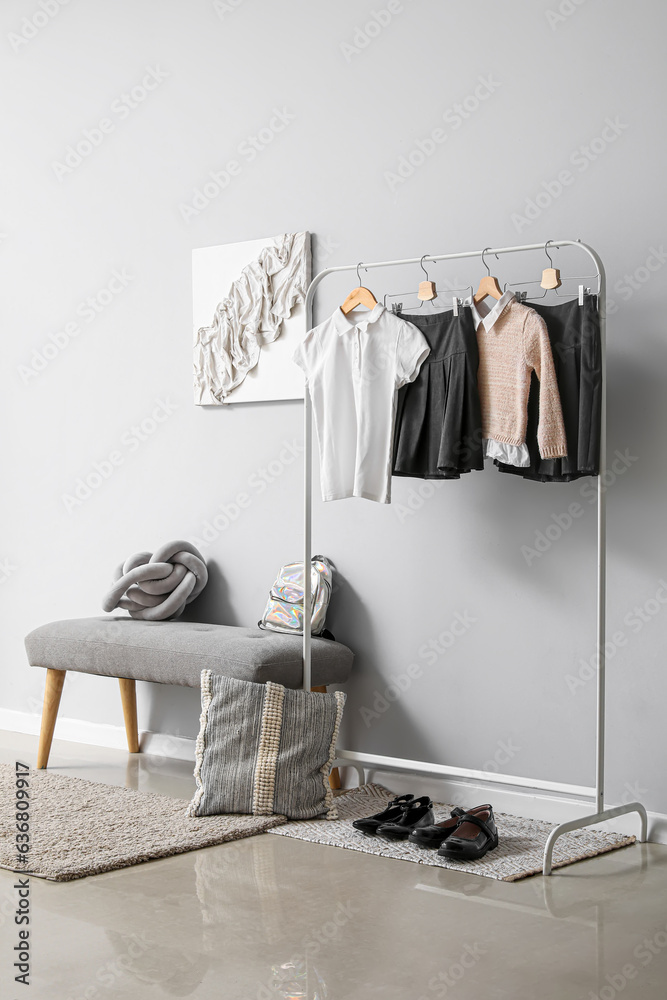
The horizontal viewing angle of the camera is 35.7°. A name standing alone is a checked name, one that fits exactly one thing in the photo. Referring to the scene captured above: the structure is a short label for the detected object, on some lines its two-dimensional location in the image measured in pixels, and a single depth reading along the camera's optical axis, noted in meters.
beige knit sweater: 2.58
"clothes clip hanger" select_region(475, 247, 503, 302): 2.74
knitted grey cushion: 2.82
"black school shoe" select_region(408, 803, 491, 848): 2.56
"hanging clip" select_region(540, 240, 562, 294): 2.64
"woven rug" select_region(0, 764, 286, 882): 2.43
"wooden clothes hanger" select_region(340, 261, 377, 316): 2.94
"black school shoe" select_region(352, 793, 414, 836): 2.69
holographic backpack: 3.21
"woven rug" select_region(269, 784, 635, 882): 2.45
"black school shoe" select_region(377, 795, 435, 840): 2.64
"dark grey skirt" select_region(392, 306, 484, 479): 2.68
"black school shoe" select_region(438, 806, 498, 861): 2.46
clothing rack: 2.56
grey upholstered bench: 2.98
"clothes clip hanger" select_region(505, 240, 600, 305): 2.63
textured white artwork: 3.39
